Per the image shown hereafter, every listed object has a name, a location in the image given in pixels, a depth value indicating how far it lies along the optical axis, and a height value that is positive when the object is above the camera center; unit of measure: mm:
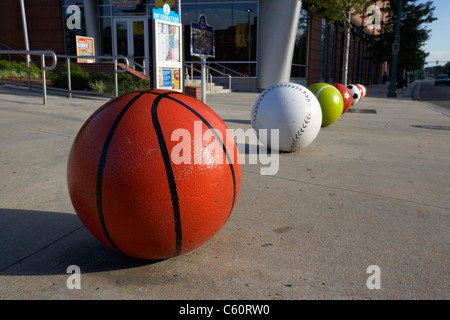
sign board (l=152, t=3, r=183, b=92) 12000 +1067
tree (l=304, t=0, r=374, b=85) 21262 +4222
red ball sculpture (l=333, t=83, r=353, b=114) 12711 -339
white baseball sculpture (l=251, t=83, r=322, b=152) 6832 -571
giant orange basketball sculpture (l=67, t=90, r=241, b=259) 2641 -658
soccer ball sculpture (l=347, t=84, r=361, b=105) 17164 -343
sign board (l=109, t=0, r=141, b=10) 26141 +5339
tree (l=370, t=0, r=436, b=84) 42125 +5849
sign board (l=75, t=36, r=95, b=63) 18812 +1766
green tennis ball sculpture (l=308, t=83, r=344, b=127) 9898 -438
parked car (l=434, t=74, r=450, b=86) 64075 +821
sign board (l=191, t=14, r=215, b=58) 14922 +1748
